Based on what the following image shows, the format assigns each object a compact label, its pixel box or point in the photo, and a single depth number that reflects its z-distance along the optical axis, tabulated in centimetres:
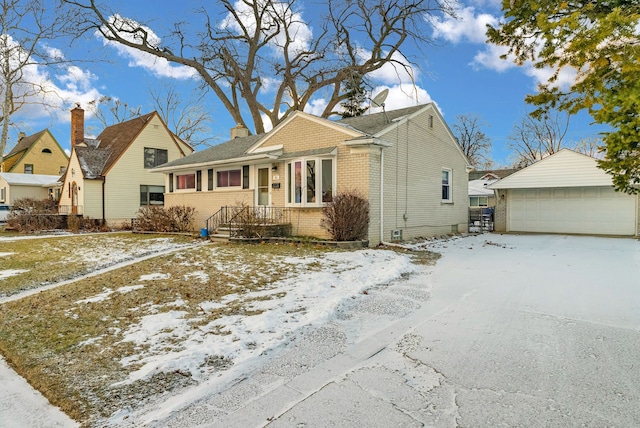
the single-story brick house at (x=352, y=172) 1257
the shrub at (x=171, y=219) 1733
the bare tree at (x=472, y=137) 4612
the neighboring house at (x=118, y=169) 2275
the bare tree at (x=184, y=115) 3900
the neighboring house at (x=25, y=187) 3128
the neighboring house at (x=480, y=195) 2708
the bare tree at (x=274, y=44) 2473
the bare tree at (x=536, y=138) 3838
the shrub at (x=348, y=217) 1170
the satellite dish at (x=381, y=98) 1375
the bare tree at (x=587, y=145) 3461
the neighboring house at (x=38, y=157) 3728
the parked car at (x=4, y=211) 2716
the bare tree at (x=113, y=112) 3916
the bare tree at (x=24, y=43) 2073
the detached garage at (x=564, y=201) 1688
